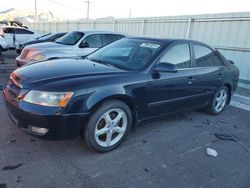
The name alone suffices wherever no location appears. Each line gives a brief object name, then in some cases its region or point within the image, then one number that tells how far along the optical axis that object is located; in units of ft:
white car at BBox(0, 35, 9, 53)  38.14
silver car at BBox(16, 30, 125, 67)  23.87
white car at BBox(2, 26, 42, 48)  46.89
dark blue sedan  9.39
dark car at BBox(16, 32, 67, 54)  36.98
